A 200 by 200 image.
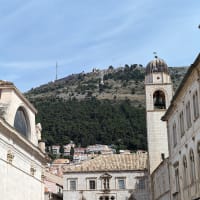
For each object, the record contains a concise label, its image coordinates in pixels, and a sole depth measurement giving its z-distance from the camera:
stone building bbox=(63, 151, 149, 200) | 60.16
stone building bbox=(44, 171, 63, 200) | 63.42
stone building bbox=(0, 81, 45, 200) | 27.58
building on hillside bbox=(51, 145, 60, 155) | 144.49
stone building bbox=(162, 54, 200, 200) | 24.50
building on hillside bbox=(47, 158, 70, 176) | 91.48
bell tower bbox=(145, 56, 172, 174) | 53.00
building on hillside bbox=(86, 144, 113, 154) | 134.91
